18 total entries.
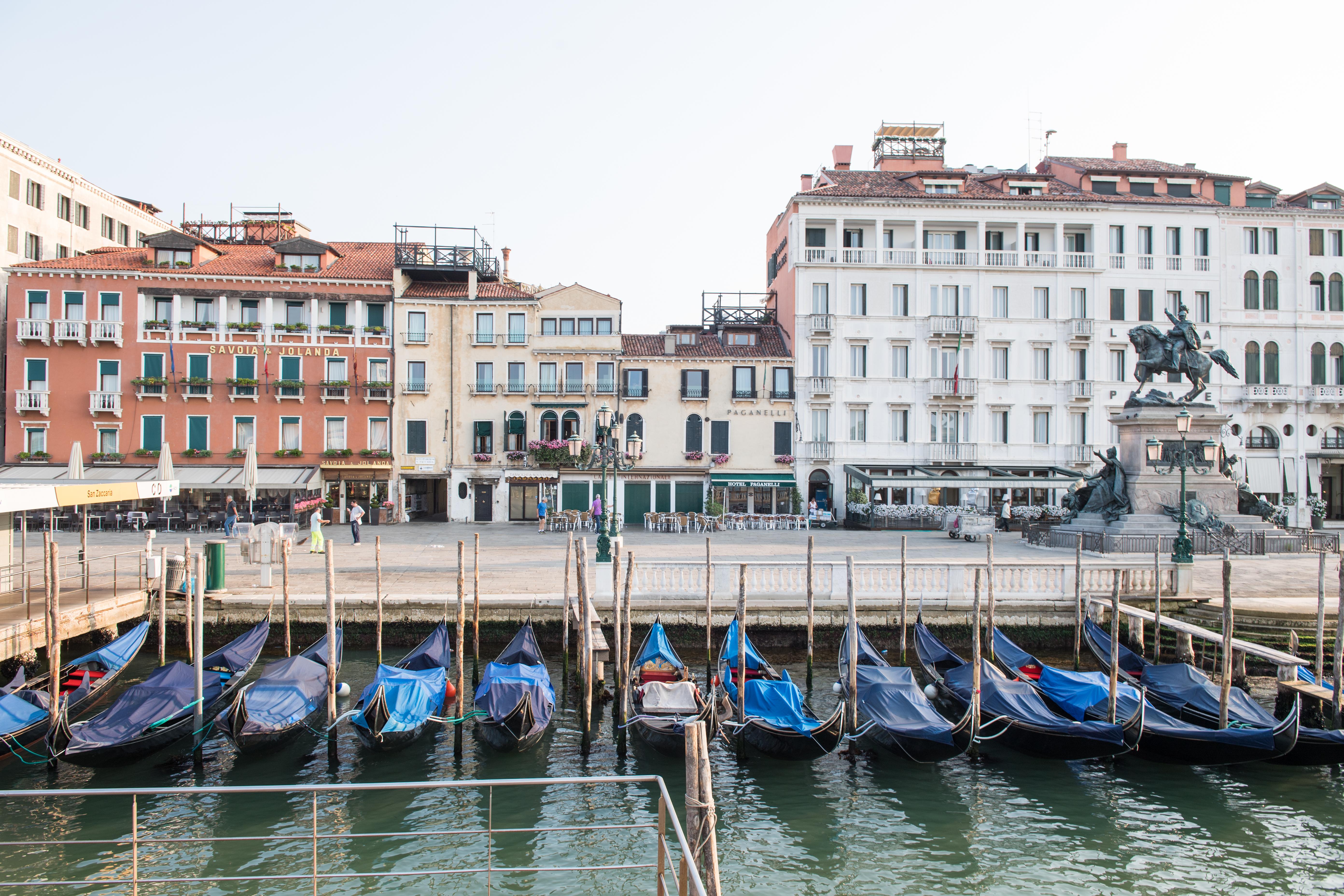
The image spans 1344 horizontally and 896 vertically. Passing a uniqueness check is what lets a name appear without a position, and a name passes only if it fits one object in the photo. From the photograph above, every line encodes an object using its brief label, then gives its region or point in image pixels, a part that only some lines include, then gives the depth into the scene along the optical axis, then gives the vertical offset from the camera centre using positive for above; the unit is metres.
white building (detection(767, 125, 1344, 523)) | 36.56 +6.47
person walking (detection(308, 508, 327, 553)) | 23.70 -1.86
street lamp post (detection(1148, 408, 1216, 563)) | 17.59 +0.16
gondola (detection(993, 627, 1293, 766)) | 10.78 -3.42
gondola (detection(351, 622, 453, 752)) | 11.45 -3.25
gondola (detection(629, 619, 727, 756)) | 11.34 -3.27
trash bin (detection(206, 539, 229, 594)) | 17.19 -1.87
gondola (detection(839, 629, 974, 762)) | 11.05 -3.35
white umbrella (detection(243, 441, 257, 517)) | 24.31 -0.15
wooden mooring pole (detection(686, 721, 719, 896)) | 5.70 -2.25
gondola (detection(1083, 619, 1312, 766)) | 10.75 -3.35
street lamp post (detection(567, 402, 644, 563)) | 18.56 +0.51
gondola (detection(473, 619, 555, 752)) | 11.48 -3.24
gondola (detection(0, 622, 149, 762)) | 10.85 -3.12
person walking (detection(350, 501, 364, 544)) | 26.61 -1.44
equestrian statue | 24.61 +3.15
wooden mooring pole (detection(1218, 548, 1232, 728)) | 11.30 -2.52
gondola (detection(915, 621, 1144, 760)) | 11.08 -3.41
